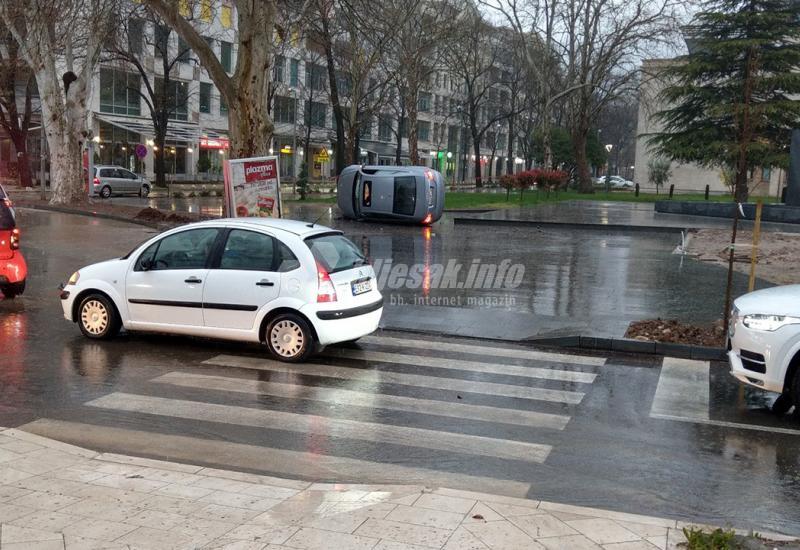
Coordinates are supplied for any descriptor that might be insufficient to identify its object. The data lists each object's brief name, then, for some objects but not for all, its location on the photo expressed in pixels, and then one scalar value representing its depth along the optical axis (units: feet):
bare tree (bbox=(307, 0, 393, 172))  118.32
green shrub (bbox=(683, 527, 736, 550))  13.34
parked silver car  141.38
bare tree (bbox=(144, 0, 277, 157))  58.03
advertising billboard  50.98
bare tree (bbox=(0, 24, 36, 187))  133.49
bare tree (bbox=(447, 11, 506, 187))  169.17
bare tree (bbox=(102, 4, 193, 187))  144.97
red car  37.40
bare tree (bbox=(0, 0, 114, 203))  92.99
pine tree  136.56
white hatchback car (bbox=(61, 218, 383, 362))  28.84
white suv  22.94
